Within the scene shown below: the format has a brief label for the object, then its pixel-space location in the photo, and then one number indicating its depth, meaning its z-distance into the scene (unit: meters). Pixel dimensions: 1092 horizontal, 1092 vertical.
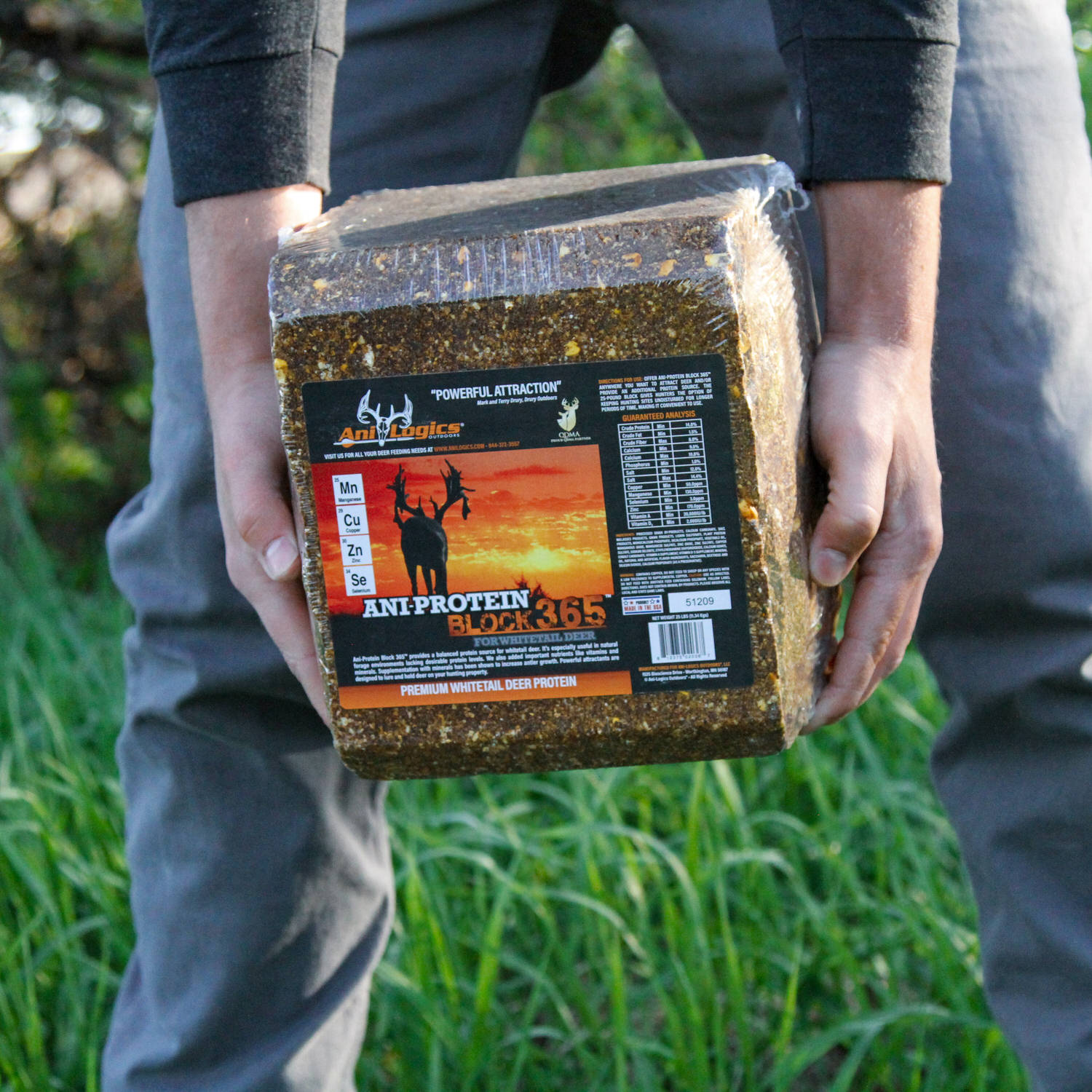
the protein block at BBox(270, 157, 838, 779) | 1.84
